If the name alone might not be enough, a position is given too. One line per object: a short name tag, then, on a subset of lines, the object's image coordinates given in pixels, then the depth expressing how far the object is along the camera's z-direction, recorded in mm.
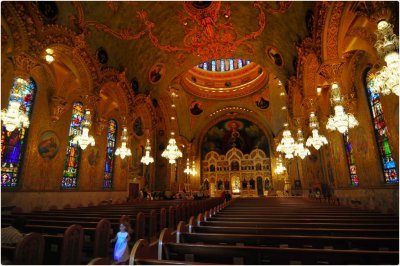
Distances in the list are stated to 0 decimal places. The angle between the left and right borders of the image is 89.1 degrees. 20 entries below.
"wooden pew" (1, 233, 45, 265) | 2352
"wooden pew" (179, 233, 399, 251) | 2467
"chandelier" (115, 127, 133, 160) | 10258
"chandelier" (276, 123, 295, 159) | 10375
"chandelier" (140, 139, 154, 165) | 11769
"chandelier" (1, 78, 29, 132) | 5199
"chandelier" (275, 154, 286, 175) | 20266
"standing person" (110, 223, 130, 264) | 3156
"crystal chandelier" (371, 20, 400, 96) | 3928
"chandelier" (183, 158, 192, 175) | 21539
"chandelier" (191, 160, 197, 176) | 24841
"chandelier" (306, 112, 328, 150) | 7969
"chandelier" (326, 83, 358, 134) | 5812
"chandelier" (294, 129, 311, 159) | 9984
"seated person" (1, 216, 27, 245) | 3285
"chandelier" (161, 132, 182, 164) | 12195
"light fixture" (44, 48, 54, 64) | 8092
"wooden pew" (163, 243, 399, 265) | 1872
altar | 27438
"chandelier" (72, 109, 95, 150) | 7867
